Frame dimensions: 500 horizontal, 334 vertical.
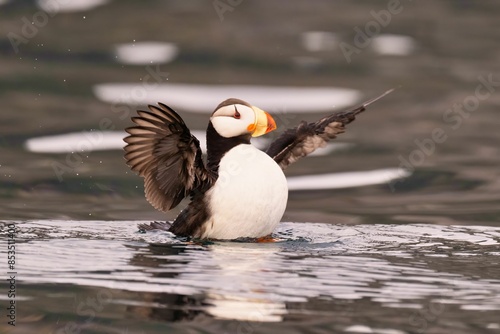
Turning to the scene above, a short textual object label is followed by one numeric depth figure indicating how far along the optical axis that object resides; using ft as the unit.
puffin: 31.17
